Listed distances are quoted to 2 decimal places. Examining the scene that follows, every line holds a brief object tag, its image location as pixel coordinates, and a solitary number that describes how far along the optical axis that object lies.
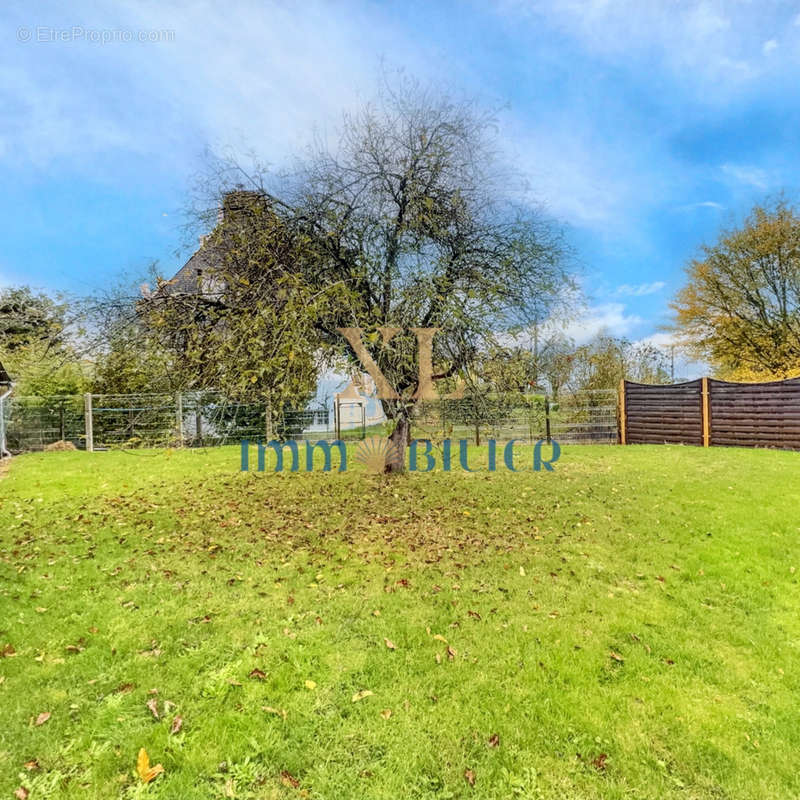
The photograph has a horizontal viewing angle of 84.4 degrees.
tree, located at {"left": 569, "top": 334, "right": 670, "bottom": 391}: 14.70
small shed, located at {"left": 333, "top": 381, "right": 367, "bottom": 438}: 13.03
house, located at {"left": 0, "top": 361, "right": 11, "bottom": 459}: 11.30
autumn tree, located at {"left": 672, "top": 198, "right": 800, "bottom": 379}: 15.71
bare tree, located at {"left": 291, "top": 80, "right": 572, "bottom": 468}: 5.82
